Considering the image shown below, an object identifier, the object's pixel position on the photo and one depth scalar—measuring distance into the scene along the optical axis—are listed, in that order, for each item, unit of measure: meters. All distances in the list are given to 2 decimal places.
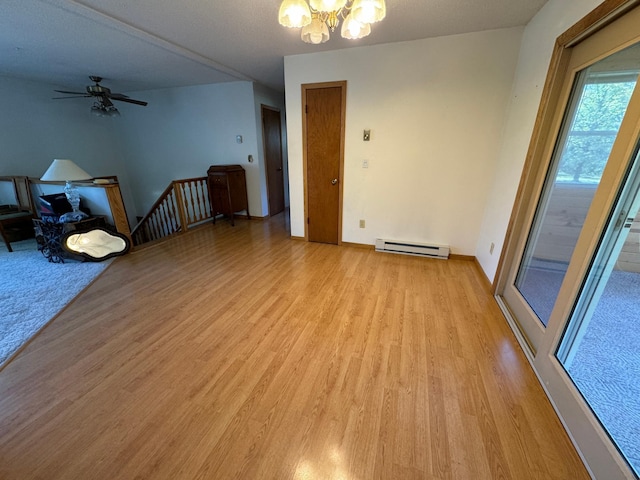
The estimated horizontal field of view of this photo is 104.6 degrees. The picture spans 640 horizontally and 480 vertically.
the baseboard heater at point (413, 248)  3.16
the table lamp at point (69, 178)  3.00
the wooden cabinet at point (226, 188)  4.43
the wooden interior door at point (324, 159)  3.19
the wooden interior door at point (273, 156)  4.83
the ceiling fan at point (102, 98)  3.81
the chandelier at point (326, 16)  1.35
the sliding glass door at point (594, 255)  1.10
